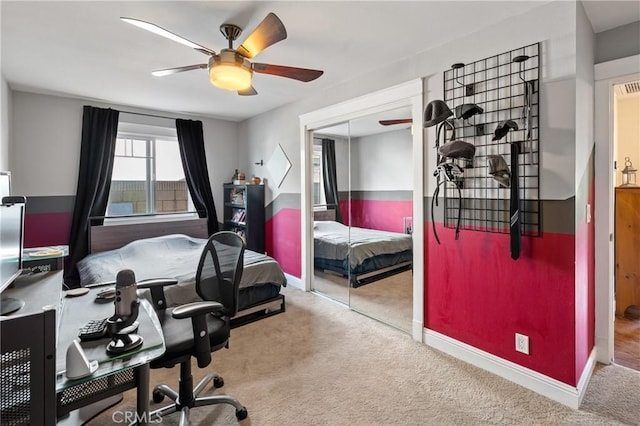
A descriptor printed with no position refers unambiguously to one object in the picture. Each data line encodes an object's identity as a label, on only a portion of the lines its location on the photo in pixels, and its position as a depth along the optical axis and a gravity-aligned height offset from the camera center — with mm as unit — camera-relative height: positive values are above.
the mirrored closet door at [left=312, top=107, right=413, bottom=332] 3189 -110
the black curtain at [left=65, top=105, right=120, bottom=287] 3939 +457
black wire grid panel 2086 +515
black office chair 1653 -673
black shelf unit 4605 -48
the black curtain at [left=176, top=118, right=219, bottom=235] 4742 +654
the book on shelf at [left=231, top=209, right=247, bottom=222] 4841 -94
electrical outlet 2146 -933
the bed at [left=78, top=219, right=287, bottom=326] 2998 -573
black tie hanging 2043 +59
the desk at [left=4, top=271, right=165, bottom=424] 1108 -521
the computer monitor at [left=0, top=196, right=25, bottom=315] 1453 -166
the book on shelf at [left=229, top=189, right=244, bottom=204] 4896 +218
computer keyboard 1250 -484
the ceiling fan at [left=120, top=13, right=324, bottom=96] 1780 +1004
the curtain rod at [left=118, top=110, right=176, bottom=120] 4314 +1363
